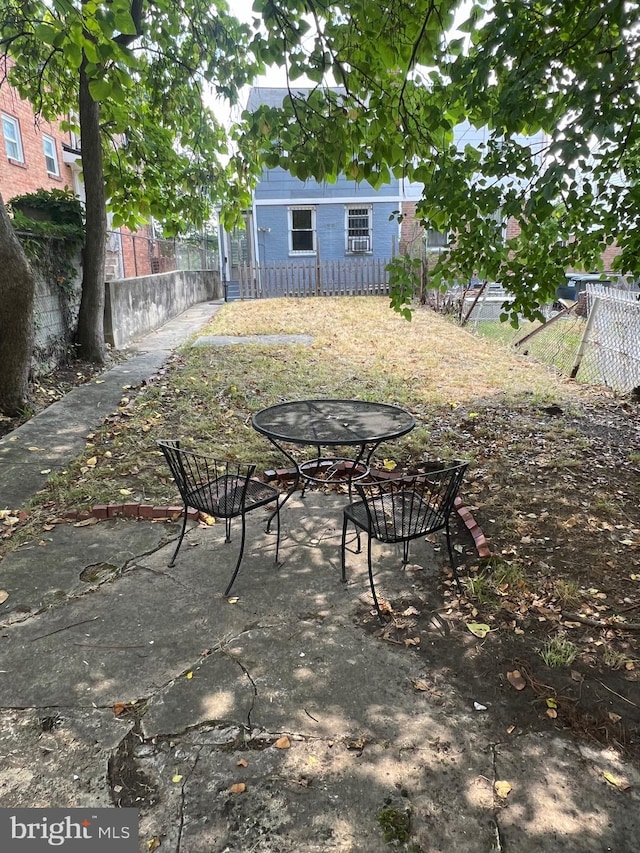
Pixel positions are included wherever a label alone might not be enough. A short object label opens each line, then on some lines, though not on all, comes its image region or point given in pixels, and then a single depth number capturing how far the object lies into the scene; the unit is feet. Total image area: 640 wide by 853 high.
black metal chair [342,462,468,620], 10.29
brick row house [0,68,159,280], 47.80
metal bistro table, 12.32
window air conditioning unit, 68.95
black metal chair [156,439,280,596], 10.99
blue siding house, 67.15
